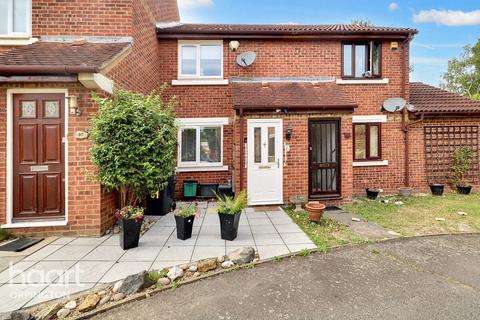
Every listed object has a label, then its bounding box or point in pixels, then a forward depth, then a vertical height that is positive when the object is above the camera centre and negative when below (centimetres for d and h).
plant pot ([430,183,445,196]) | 888 -100
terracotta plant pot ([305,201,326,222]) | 592 -120
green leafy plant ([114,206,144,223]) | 453 -99
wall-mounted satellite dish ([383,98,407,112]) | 878 +203
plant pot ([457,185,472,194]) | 891 -100
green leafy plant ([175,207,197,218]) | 496 -104
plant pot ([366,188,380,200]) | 861 -112
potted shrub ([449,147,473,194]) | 910 -21
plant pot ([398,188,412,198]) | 886 -111
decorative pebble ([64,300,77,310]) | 291 -171
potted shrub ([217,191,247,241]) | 490 -113
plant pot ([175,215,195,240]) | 492 -132
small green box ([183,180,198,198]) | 846 -100
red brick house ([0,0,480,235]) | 502 +156
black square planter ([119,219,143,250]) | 446 -132
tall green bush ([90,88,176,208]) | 434 +33
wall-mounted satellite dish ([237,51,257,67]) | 868 +361
